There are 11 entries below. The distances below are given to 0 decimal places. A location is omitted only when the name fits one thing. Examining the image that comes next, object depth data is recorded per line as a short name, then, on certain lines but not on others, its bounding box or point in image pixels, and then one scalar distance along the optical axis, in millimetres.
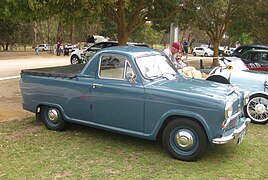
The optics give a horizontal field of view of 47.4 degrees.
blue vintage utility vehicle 4527
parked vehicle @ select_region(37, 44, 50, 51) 50012
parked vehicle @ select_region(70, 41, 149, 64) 19328
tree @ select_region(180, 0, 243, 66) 12344
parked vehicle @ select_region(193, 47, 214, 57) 45288
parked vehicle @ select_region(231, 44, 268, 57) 13670
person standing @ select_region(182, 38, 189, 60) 21891
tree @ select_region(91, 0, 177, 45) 11914
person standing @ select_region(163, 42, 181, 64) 7613
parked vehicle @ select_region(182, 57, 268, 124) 6906
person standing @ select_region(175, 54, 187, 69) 7486
